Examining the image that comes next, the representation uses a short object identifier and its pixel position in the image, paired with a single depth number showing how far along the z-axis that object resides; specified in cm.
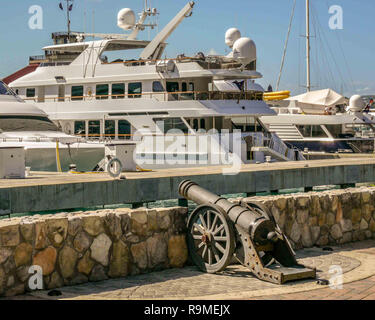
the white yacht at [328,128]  3971
